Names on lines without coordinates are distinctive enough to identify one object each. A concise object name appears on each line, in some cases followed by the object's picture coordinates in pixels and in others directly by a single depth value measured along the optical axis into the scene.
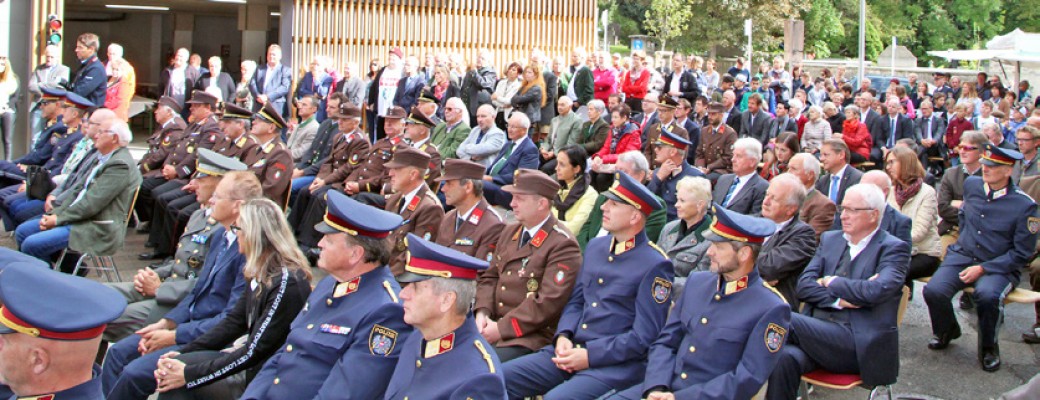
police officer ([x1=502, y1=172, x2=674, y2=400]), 4.89
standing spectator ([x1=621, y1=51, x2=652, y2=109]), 16.56
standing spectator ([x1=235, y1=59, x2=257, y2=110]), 15.97
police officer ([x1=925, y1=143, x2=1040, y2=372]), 6.54
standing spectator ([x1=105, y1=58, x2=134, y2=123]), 13.95
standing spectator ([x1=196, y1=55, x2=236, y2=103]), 16.45
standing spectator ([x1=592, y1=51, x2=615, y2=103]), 17.03
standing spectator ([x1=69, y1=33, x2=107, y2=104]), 13.21
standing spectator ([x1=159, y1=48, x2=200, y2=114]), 16.48
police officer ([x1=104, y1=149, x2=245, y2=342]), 5.76
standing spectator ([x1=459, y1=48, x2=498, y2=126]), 15.43
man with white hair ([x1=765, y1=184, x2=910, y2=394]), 5.19
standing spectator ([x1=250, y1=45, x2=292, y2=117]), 15.81
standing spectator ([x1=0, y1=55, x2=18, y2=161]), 13.78
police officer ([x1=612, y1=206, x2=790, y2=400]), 4.45
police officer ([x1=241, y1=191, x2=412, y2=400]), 4.23
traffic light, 14.69
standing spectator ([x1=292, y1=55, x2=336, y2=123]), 16.34
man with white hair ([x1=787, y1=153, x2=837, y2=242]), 6.65
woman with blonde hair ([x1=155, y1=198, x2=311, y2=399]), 4.67
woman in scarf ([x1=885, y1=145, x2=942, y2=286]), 7.24
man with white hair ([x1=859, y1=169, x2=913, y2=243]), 6.29
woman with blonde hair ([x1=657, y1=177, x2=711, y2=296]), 6.24
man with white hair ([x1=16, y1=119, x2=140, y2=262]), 7.67
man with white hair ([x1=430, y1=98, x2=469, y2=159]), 11.32
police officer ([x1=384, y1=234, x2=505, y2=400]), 3.74
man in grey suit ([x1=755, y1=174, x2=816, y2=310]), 5.79
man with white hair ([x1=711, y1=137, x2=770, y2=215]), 7.72
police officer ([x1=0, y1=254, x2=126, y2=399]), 3.04
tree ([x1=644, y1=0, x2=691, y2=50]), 31.53
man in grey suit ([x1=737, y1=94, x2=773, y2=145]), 13.81
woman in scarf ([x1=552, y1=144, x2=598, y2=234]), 7.62
